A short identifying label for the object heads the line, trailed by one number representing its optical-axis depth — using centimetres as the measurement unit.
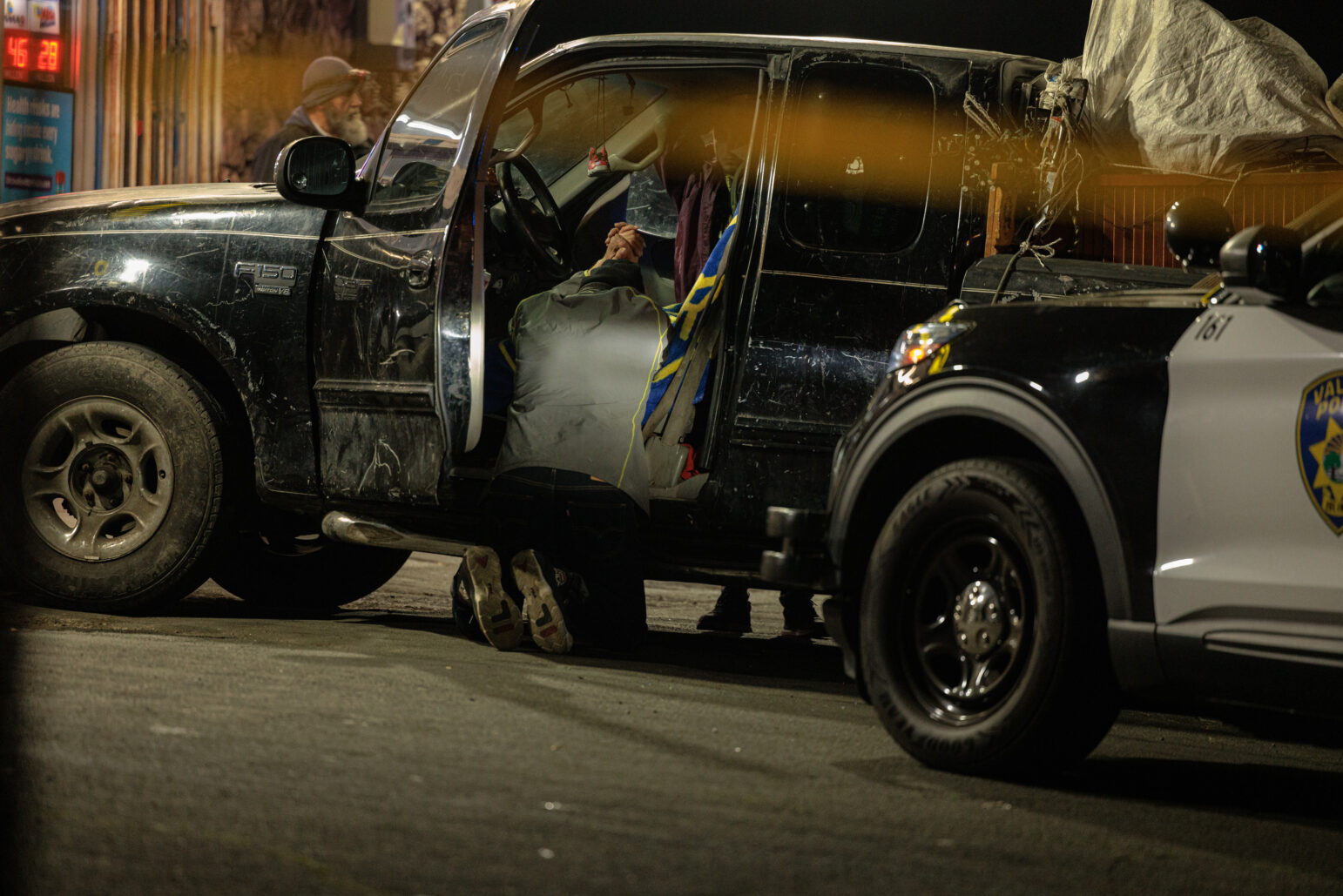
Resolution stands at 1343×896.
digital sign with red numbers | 2813
